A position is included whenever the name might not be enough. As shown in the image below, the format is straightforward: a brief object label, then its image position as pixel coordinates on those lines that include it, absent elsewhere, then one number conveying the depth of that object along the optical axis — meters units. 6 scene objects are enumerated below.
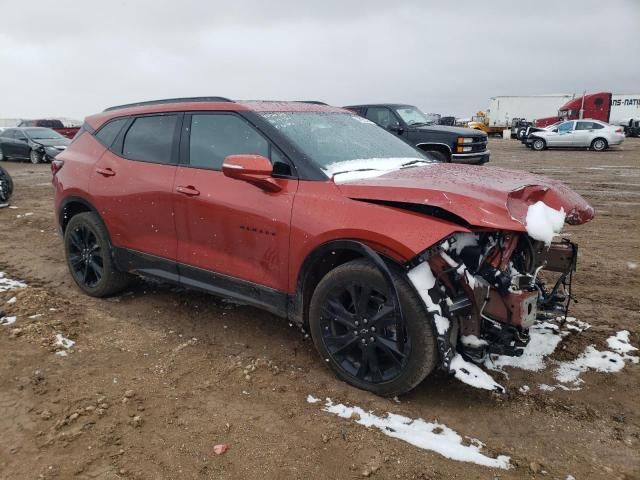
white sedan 23.40
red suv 2.79
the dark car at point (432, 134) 11.72
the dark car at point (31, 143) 19.23
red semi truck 39.44
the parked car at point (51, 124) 28.13
